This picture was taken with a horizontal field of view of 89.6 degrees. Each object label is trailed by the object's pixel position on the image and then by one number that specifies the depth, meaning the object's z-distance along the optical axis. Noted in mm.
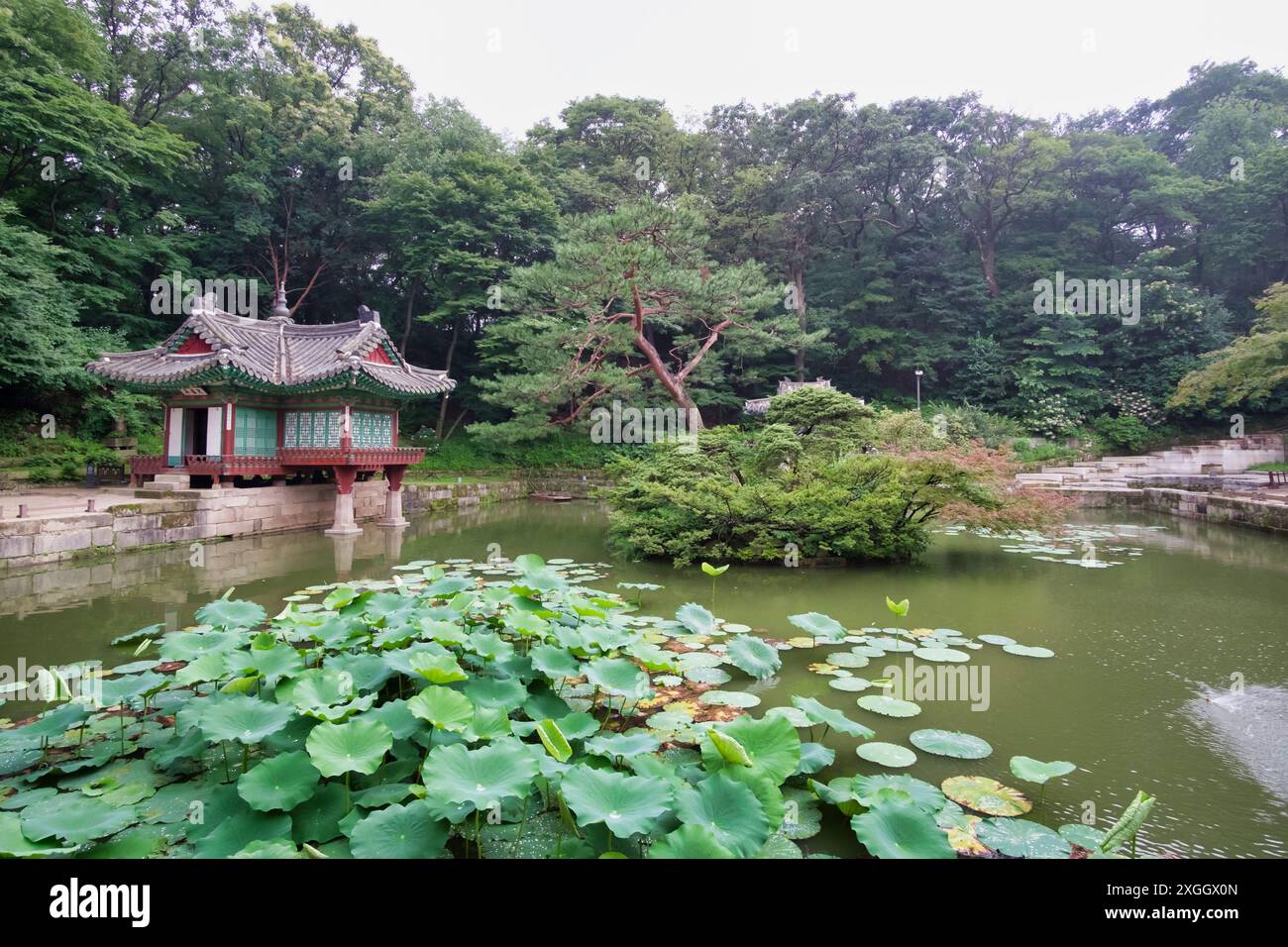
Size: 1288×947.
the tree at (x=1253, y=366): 13211
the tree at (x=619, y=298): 14984
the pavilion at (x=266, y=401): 11289
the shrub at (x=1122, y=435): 21203
